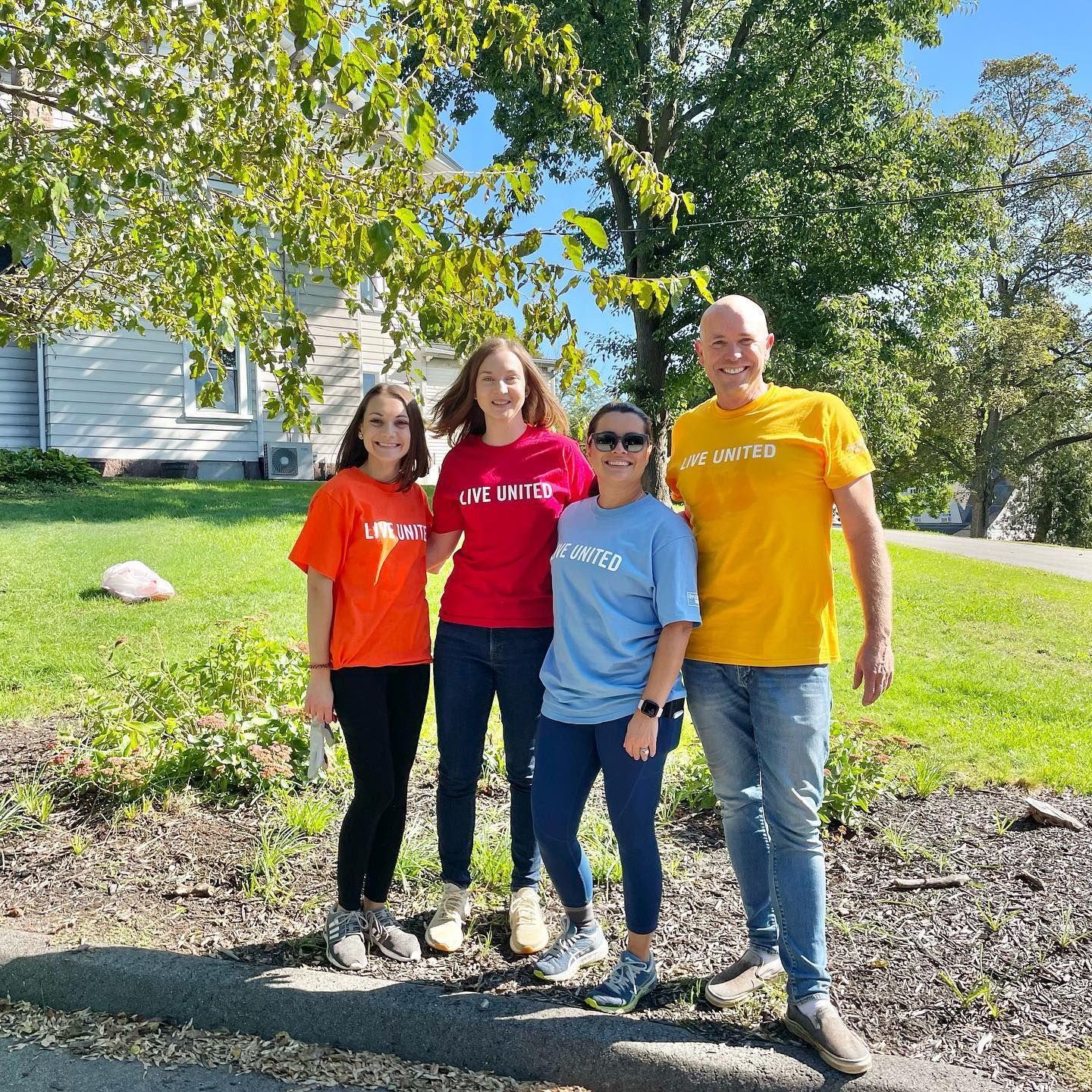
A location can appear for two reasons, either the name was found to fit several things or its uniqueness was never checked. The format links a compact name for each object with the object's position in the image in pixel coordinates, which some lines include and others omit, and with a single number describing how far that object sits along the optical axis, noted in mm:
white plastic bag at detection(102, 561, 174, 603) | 7676
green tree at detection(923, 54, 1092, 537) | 32531
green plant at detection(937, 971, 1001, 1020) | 2795
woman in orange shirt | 2984
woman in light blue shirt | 2666
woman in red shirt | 3059
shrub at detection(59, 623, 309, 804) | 4078
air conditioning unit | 17047
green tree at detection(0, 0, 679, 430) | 2734
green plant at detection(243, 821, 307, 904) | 3445
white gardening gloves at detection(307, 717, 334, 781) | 3057
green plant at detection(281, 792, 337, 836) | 3859
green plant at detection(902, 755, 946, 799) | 4367
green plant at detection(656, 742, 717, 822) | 4145
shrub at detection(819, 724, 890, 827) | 3908
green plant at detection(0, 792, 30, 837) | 3893
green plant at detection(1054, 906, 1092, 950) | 3102
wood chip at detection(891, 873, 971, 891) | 3484
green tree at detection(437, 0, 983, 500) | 15547
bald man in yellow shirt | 2605
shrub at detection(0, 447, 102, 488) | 13047
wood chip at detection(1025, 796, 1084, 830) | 4023
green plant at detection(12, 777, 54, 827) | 3965
